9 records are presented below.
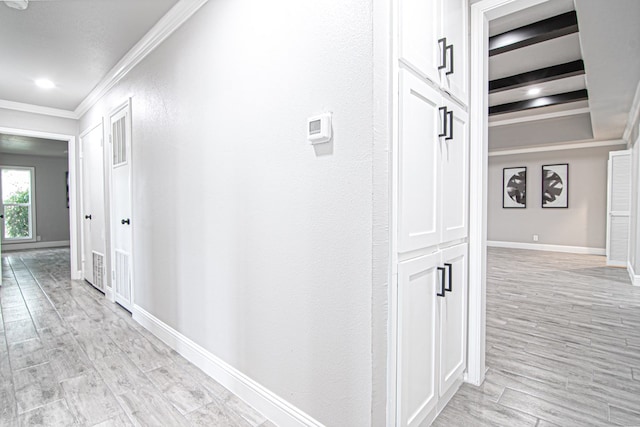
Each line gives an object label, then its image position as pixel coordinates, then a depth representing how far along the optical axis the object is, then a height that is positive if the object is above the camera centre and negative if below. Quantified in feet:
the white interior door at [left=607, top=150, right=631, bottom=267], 18.08 -0.15
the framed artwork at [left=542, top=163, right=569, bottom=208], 23.32 +1.42
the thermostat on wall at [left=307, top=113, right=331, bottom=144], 4.42 +1.09
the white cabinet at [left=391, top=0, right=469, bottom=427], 4.32 +0.03
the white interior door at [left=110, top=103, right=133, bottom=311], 10.83 +0.03
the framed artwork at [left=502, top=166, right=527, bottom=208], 25.22 +1.44
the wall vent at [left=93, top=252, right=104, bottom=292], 13.81 -2.85
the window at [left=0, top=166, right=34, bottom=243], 26.50 +0.36
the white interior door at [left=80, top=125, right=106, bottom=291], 13.82 -0.05
